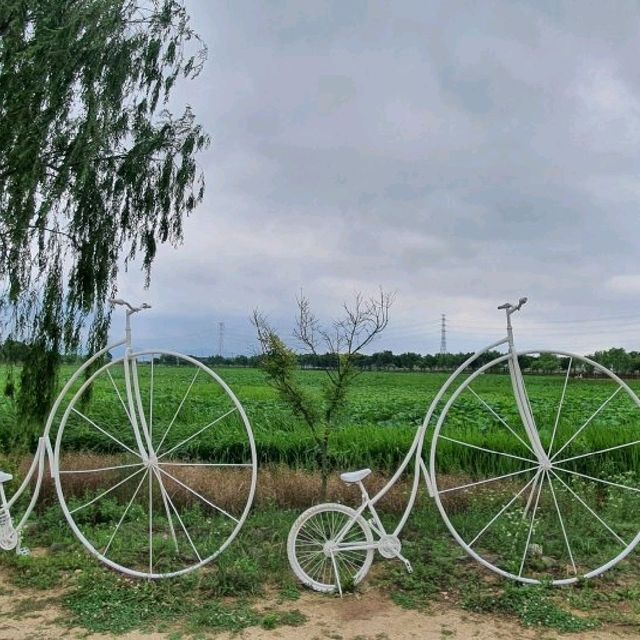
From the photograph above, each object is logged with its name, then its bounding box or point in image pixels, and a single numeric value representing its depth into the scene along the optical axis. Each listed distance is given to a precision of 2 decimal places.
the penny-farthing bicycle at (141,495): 4.48
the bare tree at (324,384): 5.56
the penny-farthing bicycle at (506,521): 4.08
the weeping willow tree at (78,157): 6.93
